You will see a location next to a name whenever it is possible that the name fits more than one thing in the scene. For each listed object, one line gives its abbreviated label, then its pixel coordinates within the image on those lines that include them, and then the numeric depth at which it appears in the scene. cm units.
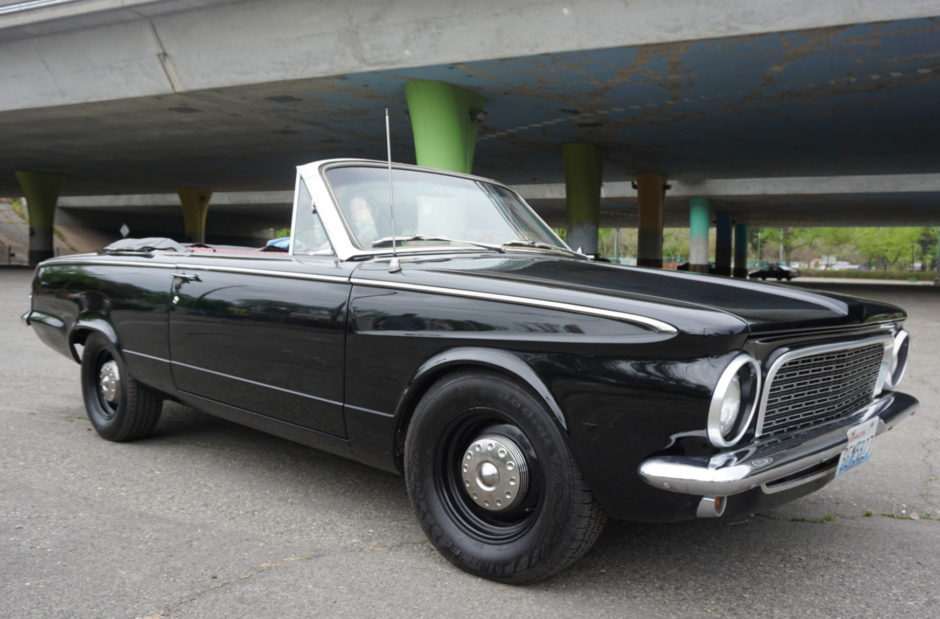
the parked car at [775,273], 4534
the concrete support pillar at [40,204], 3222
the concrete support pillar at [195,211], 3738
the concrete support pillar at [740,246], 4908
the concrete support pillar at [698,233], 3550
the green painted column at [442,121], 1396
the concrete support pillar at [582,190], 2030
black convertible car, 224
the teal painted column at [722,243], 4269
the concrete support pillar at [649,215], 2617
